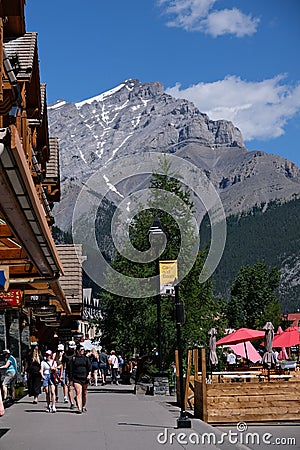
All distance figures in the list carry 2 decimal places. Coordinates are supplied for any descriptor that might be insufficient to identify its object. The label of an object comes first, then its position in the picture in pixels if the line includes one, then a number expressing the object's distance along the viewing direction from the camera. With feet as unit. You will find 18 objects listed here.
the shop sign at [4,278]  47.86
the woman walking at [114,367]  134.21
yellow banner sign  67.96
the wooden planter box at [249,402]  58.29
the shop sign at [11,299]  64.85
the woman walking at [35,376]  81.15
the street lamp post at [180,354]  53.67
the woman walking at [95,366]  120.68
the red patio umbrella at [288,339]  124.26
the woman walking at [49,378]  71.72
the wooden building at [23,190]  29.63
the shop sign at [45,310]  96.40
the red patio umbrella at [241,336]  112.16
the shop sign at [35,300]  81.00
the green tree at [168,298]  112.27
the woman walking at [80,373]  67.15
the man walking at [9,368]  62.49
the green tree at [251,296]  424.05
